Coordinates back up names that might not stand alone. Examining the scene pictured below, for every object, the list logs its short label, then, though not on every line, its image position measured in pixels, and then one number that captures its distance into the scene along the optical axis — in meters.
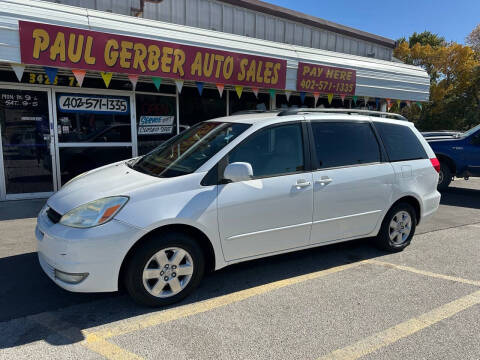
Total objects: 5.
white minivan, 2.93
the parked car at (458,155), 8.82
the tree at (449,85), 24.02
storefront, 5.73
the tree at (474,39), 28.59
